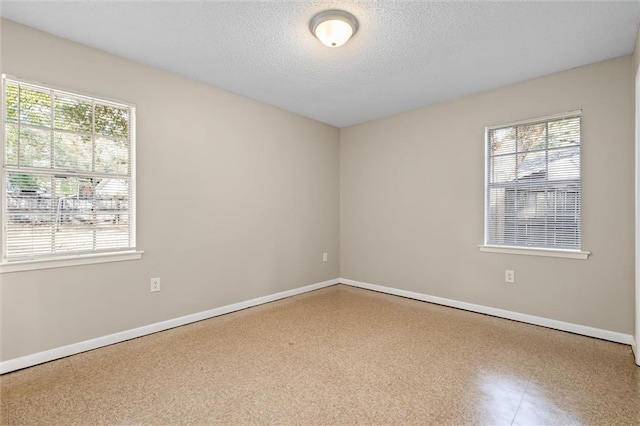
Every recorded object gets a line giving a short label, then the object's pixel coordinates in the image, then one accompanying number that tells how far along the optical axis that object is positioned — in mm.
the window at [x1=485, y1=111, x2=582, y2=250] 2926
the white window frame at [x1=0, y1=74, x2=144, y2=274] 2170
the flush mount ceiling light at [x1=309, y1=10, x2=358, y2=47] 2090
